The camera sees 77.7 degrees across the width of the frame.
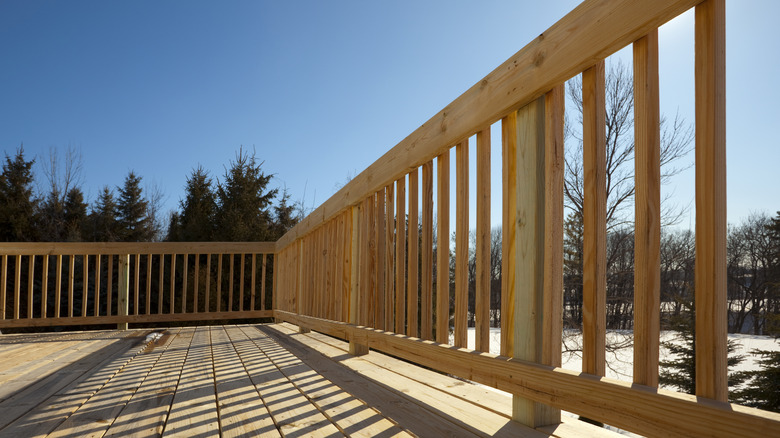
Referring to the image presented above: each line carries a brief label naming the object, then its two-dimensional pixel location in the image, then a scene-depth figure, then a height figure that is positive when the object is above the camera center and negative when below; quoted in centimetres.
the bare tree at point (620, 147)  775 +167
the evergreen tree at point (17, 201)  1376 +116
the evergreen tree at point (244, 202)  1066 +93
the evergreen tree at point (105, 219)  1512 +71
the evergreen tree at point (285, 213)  1198 +75
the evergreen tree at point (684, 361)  670 -167
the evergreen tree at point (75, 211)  1502 +94
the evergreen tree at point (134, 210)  1565 +104
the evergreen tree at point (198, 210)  1096 +77
